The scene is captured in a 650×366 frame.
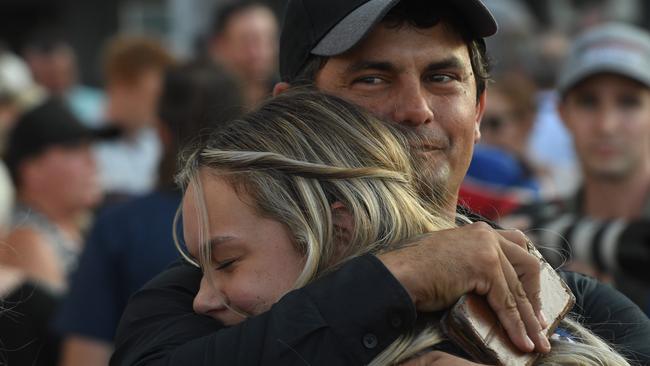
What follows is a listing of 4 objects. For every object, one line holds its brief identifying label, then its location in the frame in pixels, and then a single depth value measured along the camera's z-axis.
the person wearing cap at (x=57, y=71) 21.08
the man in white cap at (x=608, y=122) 9.47
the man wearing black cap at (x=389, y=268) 4.22
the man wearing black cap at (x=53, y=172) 11.12
